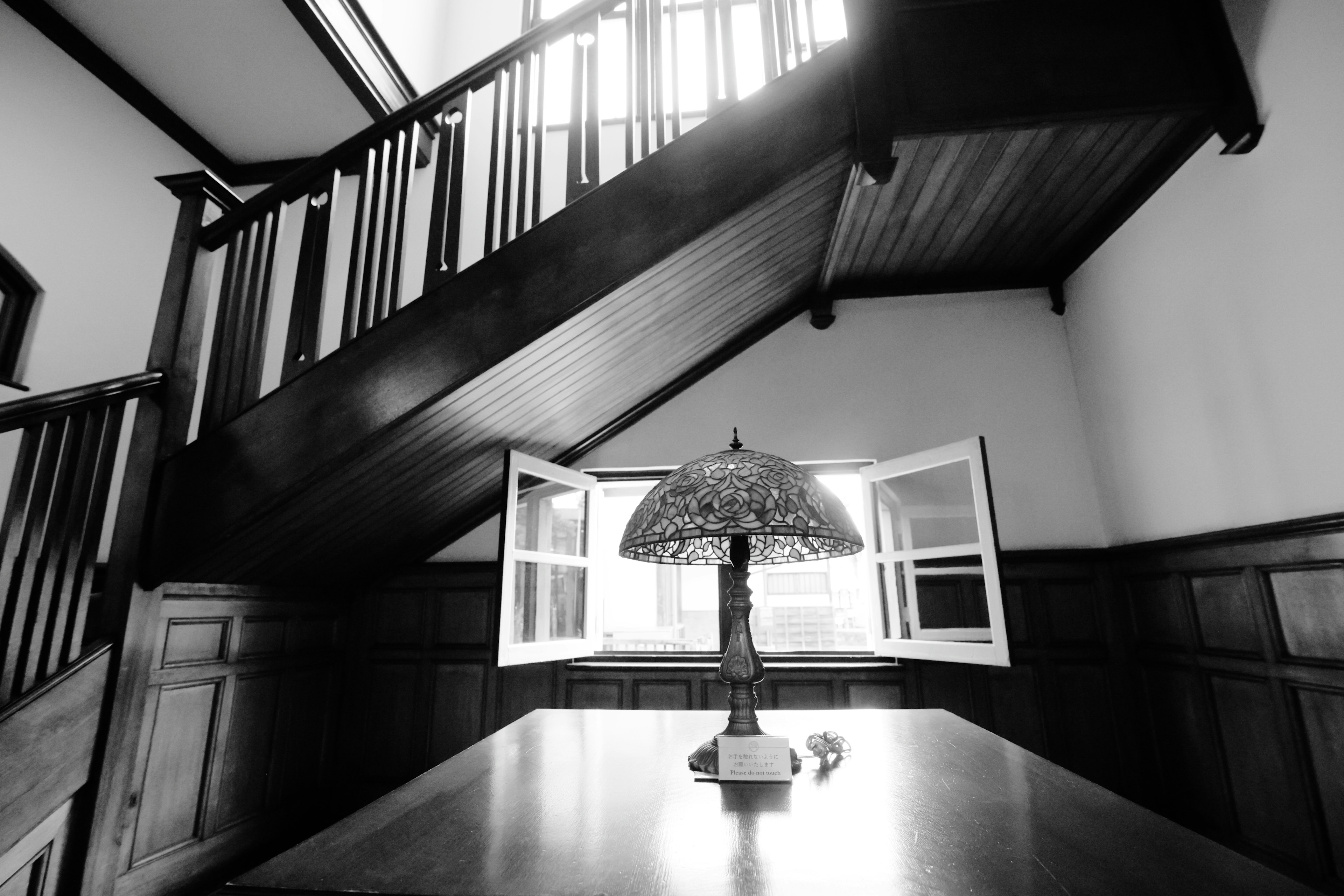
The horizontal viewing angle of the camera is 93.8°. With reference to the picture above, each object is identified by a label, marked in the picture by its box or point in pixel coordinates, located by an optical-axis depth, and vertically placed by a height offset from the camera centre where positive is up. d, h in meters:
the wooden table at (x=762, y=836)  0.82 -0.36
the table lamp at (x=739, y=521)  1.18 +0.14
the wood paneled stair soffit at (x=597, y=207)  2.21 +1.48
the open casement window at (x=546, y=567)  3.07 +0.17
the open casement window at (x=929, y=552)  3.34 +0.23
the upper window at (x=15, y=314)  2.73 +1.27
